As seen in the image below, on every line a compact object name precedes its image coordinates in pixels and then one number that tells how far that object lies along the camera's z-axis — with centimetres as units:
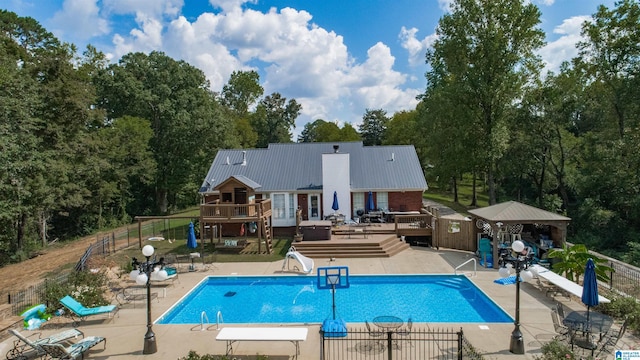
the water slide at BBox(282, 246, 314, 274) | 1681
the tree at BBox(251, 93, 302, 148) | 6612
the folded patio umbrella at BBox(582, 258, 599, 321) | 946
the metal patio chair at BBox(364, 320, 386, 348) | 1005
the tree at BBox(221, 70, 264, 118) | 6769
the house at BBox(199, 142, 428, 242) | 2480
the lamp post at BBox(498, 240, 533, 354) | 956
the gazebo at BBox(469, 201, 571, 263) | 1684
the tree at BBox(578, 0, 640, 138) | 2628
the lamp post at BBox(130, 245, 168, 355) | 998
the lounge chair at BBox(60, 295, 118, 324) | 1187
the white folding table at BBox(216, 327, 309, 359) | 959
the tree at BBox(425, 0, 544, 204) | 2788
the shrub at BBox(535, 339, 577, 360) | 823
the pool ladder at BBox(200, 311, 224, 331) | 1161
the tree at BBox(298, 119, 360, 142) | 6632
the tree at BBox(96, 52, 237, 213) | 3959
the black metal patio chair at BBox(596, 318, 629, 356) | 917
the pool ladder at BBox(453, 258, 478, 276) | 1632
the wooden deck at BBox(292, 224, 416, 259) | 1986
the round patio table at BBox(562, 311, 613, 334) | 948
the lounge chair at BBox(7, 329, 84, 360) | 940
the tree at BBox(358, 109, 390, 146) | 7794
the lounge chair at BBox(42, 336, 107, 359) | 936
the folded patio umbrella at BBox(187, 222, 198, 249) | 1981
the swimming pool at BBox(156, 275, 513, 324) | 1278
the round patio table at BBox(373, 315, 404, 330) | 994
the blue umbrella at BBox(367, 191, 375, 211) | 2427
